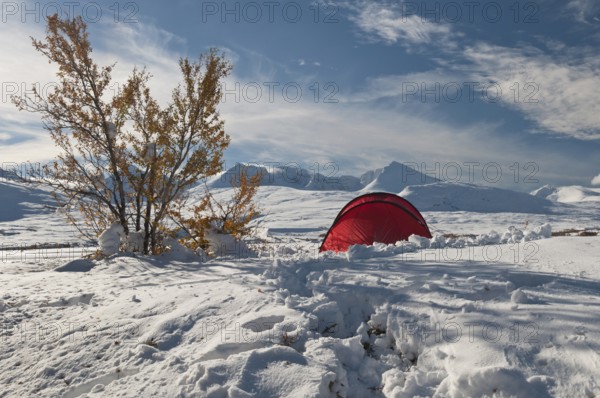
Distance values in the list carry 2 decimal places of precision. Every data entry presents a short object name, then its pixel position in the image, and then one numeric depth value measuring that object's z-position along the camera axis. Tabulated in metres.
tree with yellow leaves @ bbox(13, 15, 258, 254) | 12.24
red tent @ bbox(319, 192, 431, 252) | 12.27
